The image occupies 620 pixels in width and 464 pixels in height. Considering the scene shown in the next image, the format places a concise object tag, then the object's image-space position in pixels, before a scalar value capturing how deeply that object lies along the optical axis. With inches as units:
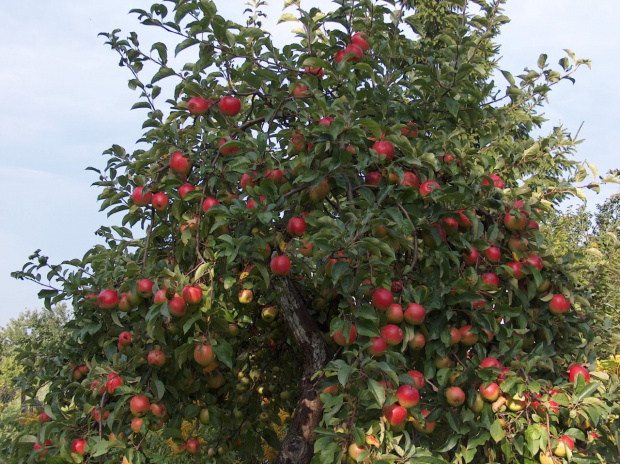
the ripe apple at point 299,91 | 101.1
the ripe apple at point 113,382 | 92.4
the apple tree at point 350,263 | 84.5
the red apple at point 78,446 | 95.7
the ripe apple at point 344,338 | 83.0
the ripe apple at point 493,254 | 97.4
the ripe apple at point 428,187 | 89.3
